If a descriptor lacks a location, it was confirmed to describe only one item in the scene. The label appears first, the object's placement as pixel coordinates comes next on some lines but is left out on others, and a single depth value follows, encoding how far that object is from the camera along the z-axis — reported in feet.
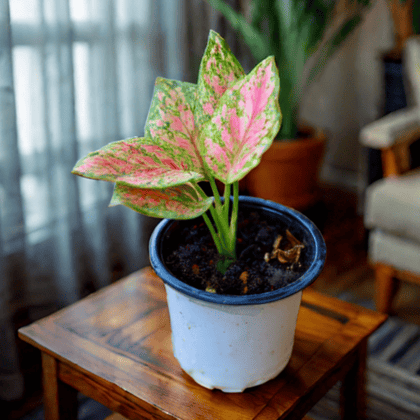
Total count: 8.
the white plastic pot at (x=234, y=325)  1.90
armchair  4.65
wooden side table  2.17
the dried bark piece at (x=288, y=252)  2.19
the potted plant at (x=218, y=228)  1.72
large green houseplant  5.89
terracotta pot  6.15
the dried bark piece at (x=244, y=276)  2.13
